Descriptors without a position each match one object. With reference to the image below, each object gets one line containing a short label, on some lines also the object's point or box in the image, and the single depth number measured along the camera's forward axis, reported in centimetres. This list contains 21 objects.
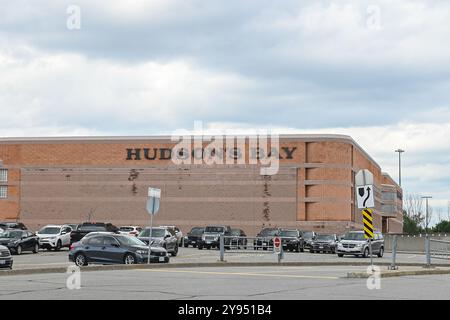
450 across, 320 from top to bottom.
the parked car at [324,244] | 5331
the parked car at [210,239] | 5337
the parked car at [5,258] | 2648
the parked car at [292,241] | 5309
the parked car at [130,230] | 5662
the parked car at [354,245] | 4566
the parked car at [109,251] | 3009
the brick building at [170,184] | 7419
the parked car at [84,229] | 4962
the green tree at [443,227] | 11264
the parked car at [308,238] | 5462
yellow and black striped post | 2478
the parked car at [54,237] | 4903
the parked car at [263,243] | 3806
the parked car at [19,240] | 4278
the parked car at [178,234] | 5495
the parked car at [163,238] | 4069
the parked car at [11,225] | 5728
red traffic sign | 3394
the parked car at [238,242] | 3847
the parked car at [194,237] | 5525
